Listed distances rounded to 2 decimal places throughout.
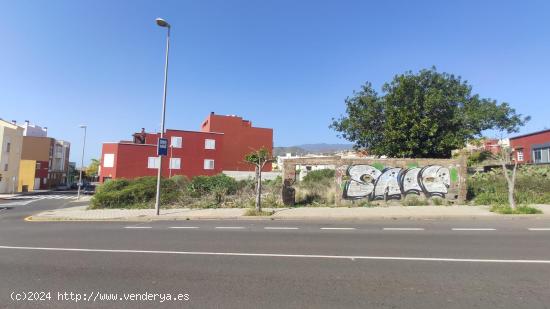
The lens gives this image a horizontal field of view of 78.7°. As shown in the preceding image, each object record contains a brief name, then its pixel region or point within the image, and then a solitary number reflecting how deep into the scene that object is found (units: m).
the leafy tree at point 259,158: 15.02
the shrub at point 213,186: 17.88
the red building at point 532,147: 34.06
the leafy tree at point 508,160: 13.07
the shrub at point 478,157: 32.34
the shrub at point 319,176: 19.23
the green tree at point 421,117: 23.91
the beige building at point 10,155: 49.88
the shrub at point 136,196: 18.20
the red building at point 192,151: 48.09
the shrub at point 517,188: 15.52
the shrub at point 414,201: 15.60
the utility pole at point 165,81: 14.30
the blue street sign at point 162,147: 14.38
